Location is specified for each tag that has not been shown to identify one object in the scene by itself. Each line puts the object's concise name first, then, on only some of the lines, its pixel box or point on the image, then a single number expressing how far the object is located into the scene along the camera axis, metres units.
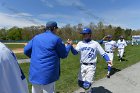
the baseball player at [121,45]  7.63
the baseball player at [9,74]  0.70
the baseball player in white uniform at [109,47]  5.38
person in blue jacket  1.97
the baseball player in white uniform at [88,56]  2.83
